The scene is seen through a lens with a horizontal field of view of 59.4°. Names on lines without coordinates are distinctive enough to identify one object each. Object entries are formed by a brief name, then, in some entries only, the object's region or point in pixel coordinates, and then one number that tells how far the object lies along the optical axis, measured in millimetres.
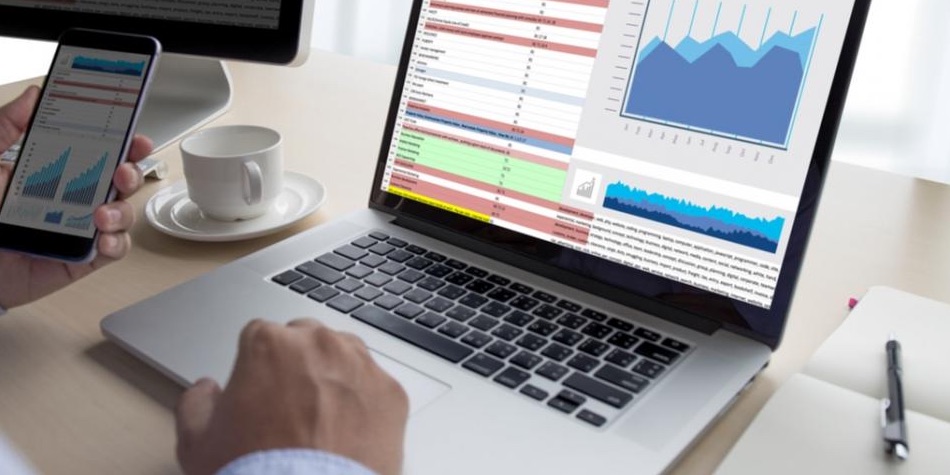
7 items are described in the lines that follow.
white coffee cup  776
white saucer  790
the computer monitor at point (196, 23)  820
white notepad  505
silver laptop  546
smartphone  632
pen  510
